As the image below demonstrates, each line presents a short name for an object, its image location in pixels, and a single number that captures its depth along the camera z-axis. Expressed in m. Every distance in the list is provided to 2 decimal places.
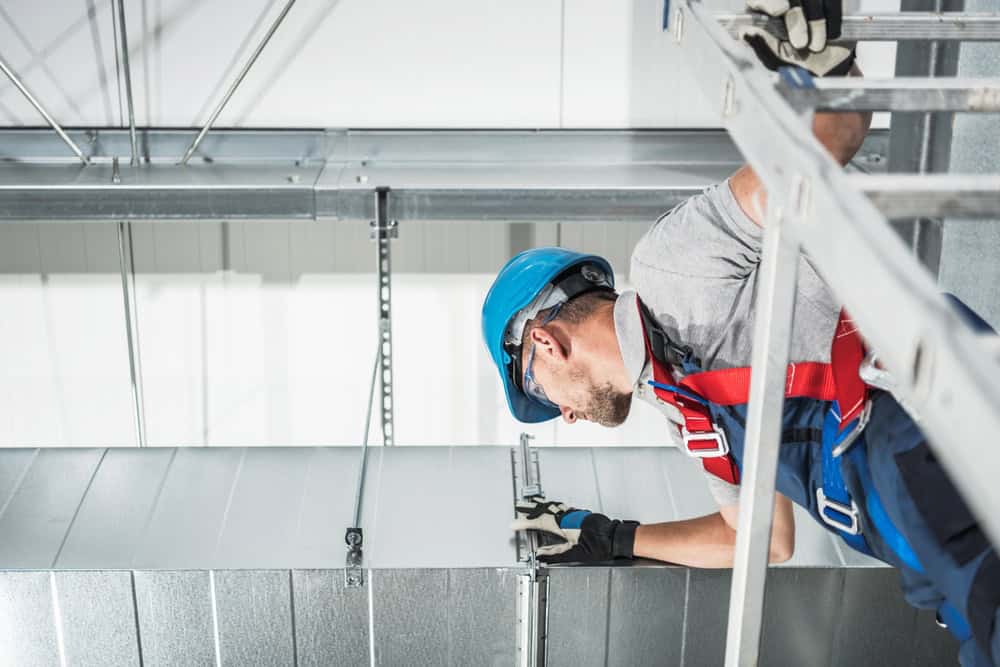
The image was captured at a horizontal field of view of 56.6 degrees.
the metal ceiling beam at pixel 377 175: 3.13
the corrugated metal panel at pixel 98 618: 2.03
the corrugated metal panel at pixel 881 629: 2.03
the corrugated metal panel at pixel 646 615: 2.01
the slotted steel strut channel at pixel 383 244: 3.07
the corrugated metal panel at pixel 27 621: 2.02
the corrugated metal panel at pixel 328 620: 2.01
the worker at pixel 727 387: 1.38
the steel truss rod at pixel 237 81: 3.21
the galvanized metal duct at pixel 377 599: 2.01
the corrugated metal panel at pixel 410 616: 2.01
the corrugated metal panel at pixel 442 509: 2.04
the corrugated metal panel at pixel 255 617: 2.01
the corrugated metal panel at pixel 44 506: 2.07
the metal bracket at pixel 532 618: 1.99
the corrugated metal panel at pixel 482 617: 2.01
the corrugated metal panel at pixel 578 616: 1.99
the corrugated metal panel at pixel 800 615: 2.03
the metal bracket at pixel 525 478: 2.04
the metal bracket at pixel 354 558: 1.99
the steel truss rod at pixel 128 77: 3.16
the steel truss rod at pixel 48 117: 3.18
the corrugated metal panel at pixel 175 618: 2.02
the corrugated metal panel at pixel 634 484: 2.22
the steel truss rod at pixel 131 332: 4.07
